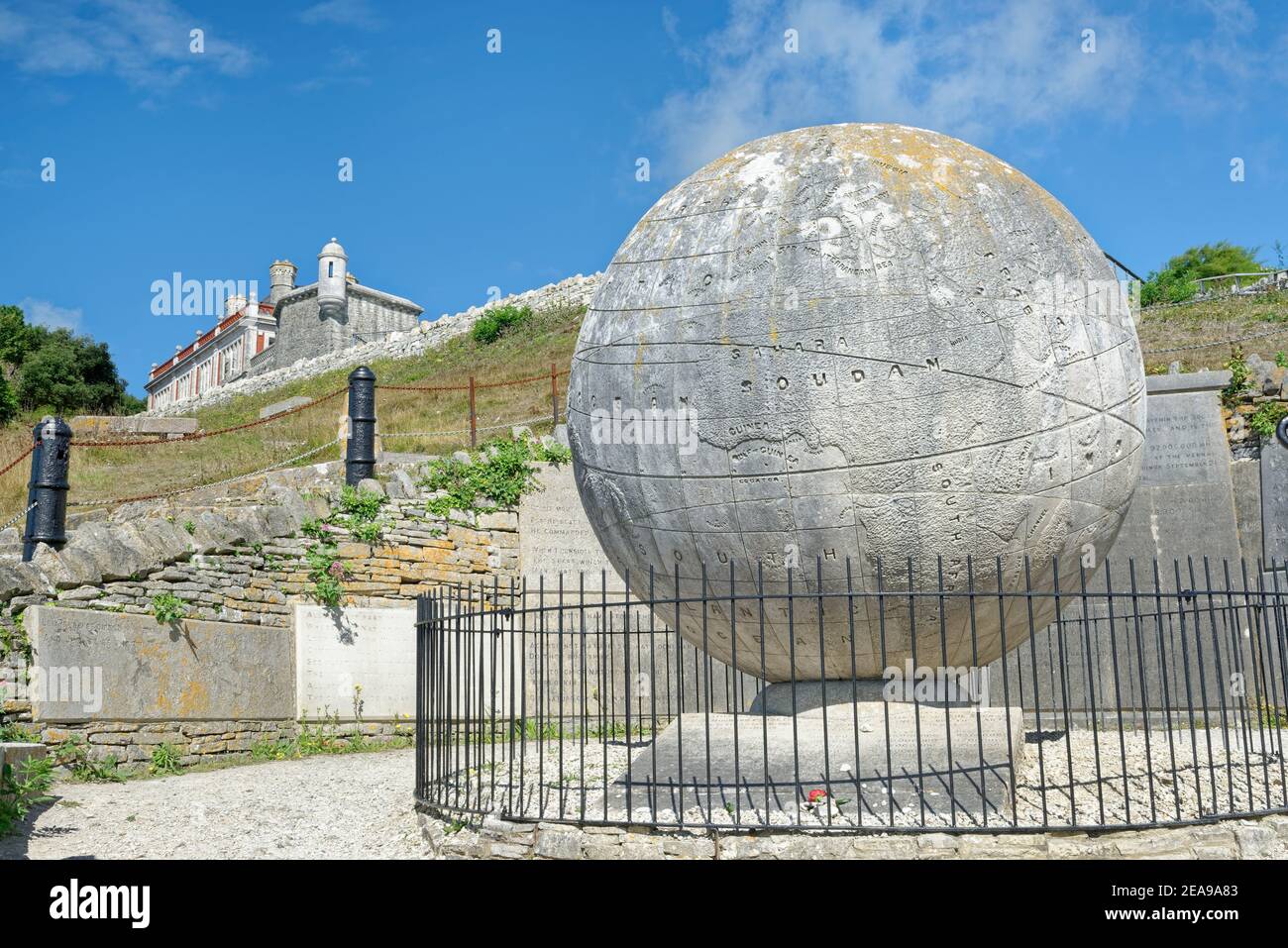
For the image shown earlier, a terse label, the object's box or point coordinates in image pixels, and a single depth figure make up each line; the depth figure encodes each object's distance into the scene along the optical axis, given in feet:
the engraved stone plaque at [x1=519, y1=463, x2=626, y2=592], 45.65
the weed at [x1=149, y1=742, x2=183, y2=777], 31.83
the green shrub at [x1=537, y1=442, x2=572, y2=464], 47.01
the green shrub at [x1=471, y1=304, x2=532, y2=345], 120.98
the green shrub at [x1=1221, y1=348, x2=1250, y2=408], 44.39
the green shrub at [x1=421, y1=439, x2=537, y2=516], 44.65
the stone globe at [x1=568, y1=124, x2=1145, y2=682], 20.53
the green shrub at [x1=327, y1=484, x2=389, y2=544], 40.45
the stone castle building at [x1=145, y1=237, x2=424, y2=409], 159.02
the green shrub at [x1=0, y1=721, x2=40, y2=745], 28.58
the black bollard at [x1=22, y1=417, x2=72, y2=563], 35.78
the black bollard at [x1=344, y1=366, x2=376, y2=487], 43.45
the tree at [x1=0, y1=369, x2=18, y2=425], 96.89
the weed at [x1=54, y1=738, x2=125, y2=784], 29.84
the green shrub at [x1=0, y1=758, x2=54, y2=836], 23.99
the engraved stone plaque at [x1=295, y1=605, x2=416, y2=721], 37.86
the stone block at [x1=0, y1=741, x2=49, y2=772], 24.93
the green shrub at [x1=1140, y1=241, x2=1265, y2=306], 125.39
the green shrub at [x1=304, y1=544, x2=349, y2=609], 38.60
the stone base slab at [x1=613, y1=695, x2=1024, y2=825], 19.94
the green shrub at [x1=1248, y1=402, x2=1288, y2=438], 43.29
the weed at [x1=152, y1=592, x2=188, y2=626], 32.94
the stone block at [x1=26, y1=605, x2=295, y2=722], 30.07
